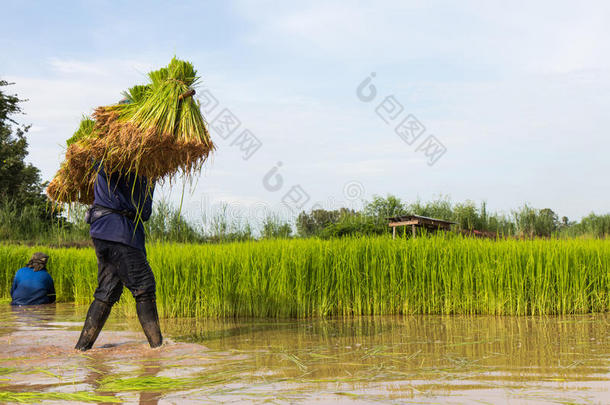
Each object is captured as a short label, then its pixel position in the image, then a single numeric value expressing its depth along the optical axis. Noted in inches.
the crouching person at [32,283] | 353.1
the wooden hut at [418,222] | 543.8
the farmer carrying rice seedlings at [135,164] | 171.9
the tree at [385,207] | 736.3
